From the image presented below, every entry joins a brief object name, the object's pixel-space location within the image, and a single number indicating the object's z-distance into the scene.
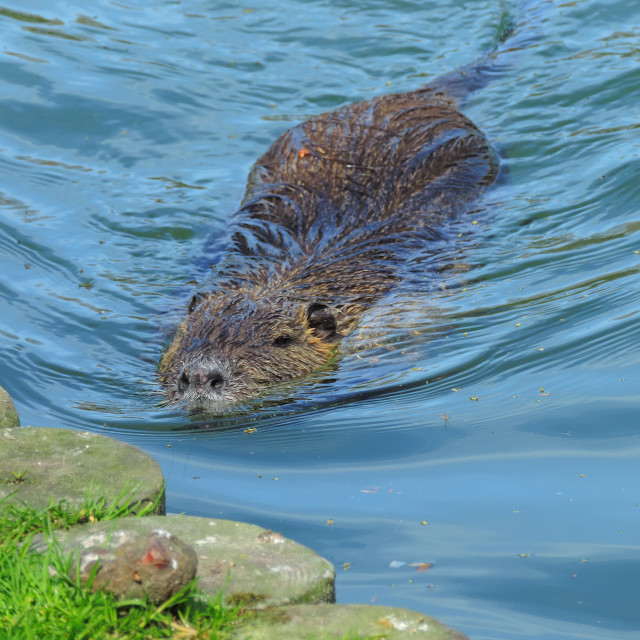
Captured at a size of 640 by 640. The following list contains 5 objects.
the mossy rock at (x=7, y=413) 7.64
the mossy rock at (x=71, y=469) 6.44
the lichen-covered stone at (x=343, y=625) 5.09
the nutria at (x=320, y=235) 10.23
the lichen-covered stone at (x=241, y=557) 5.54
